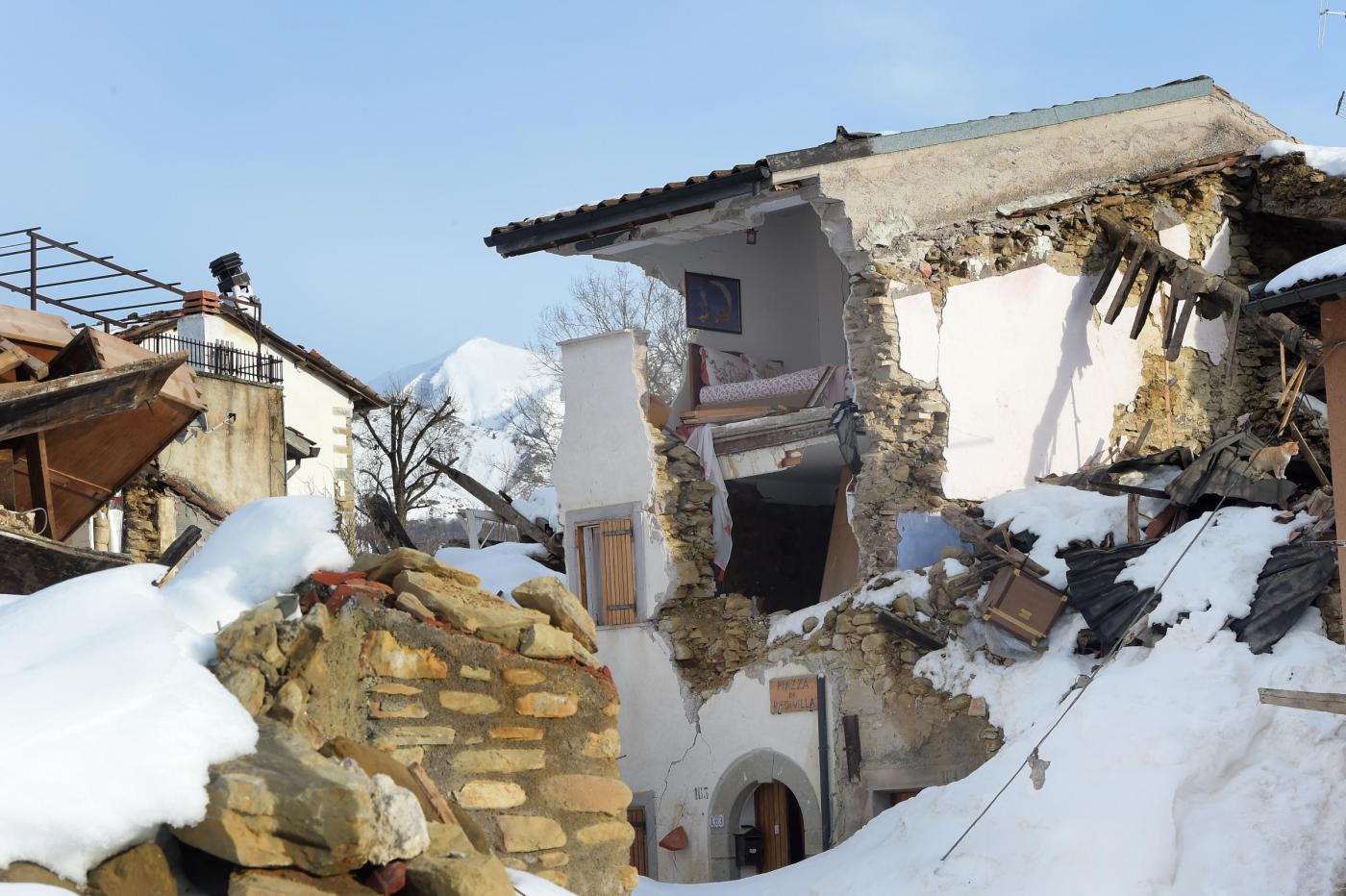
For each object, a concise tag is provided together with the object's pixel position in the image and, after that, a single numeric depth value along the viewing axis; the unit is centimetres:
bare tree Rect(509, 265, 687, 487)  3353
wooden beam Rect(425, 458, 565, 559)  1989
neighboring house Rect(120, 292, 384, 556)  2306
